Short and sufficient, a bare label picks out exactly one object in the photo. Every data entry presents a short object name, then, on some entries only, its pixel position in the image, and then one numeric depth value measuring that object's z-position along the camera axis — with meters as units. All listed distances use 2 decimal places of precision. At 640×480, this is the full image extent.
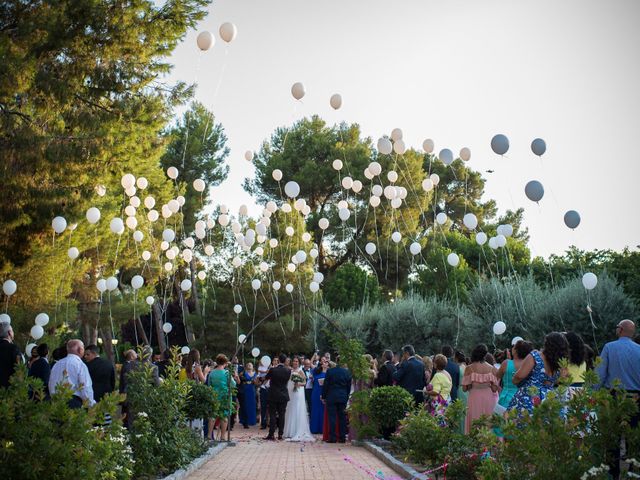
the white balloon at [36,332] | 17.52
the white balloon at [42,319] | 18.02
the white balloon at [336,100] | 17.83
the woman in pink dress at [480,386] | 10.22
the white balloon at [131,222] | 21.12
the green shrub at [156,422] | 9.23
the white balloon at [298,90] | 16.84
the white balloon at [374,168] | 20.49
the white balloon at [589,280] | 18.27
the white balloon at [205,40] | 14.04
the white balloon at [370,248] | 26.85
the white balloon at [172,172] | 23.24
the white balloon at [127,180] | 18.67
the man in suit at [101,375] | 9.63
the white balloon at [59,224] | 14.95
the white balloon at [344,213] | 22.64
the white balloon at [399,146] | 19.19
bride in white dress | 17.91
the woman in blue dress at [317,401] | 19.12
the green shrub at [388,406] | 13.95
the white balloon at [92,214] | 16.48
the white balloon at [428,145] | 19.20
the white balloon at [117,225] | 18.62
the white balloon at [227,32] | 14.02
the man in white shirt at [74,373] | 8.30
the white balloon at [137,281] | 23.36
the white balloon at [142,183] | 20.91
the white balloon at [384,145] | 18.58
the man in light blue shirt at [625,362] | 7.45
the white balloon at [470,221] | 20.91
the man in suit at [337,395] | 16.27
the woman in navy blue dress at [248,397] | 22.06
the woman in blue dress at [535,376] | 7.91
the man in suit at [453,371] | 13.66
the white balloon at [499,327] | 19.81
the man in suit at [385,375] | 15.74
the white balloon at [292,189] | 20.69
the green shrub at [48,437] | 5.80
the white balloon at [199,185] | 22.38
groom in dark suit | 16.81
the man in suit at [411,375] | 14.63
